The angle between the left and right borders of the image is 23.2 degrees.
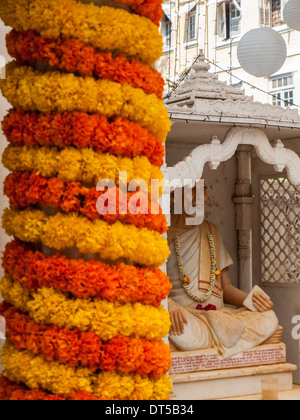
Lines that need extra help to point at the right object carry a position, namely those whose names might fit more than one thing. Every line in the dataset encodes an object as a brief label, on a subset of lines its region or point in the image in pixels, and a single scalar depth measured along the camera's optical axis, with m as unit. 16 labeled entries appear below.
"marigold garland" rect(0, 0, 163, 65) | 2.99
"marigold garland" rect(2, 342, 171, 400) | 2.96
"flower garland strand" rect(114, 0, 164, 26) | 3.19
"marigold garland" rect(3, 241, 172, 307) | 2.98
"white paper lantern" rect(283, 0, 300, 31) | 7.11
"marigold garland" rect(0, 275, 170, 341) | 2.97
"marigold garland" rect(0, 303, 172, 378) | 2.96
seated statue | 5.37
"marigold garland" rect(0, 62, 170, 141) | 2.99
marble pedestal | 5.20
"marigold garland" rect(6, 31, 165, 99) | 3.01
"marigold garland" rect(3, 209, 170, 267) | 2.98
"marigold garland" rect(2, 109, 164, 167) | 2.99
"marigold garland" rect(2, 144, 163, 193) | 3.00
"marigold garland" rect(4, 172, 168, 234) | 3.00
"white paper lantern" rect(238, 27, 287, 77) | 6.67
